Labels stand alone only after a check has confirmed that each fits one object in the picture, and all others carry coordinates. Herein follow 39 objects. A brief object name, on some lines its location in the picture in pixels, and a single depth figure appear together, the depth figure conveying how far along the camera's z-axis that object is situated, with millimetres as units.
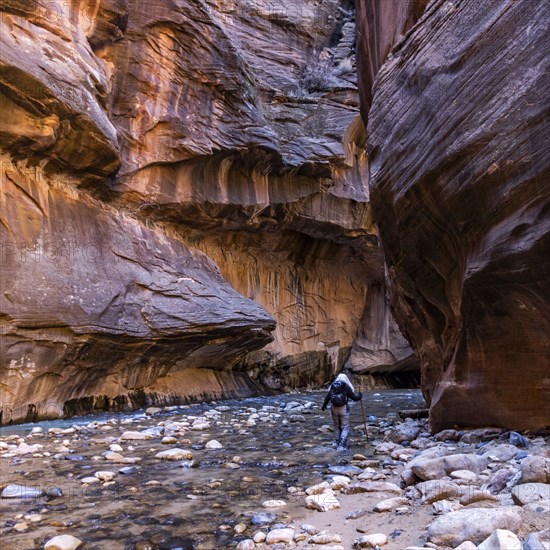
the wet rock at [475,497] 3766
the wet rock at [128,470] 5765
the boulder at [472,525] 3020
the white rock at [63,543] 3425
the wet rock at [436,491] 3994
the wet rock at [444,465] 4652
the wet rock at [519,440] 5818
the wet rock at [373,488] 4573
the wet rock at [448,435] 7055
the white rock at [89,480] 5297
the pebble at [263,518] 4027
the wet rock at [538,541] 2636
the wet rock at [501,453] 5191
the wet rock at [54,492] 4770
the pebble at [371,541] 3295
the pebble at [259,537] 3581
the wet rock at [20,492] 4723
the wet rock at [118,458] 6371
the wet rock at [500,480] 4092
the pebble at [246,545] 3465
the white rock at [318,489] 4789
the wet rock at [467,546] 2820
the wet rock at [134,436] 8261
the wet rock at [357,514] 3949
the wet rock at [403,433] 7652
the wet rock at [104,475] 5430
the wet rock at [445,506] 3705
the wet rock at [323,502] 4270
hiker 7377
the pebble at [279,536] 3539
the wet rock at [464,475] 4445
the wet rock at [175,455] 6645
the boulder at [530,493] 3518
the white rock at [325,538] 3412
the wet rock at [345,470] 5539
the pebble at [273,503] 4456
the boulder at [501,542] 2604
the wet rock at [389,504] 4008
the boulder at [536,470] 3836
